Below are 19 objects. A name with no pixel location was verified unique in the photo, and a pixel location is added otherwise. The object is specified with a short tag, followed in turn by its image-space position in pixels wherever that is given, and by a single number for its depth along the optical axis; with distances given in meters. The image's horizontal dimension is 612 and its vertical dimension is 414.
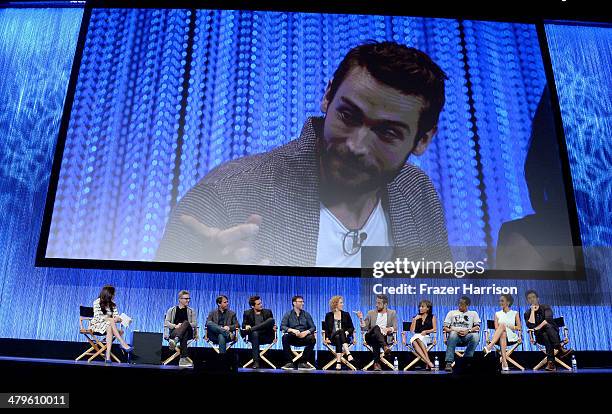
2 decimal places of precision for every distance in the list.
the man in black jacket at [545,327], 5.46
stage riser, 5.89
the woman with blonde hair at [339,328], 5.48
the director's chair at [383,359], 5.54
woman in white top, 5.55
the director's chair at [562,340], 5.54
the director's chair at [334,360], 5.45
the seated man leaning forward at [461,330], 5.50
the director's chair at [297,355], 5.36
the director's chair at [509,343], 5.60
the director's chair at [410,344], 5.61
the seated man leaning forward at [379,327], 5.50
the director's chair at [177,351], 5.40
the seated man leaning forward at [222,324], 5.44
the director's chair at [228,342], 5.52
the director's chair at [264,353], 5.50
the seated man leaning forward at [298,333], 5.36
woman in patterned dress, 5.40
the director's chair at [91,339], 5.43
